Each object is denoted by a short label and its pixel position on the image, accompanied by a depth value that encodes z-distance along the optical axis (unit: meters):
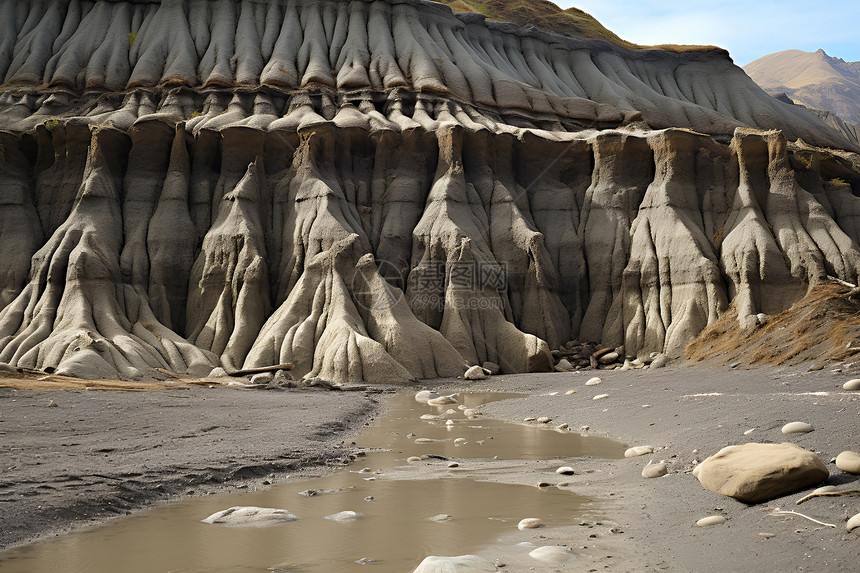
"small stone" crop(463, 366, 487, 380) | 25.41
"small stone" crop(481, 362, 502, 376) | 27.61
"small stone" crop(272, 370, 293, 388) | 22.12
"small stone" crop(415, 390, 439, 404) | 20.50
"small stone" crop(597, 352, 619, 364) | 29.56
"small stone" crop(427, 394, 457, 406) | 19.49
